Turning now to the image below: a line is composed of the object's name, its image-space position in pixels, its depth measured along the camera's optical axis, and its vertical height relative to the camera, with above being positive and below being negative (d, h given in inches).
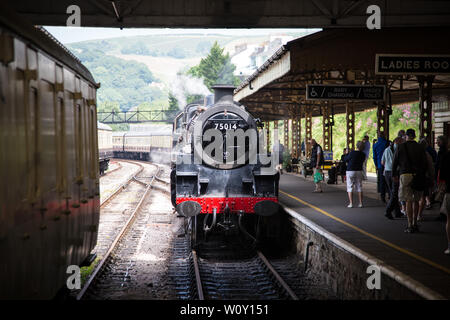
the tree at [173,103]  3550.7 +258.6
